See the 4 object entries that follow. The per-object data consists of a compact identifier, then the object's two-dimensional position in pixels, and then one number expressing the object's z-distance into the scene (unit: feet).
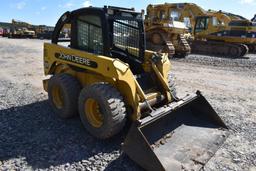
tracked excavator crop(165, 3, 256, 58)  38.92
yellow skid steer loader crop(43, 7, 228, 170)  8.66
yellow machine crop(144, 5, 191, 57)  32.50
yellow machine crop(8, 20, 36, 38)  76.21
